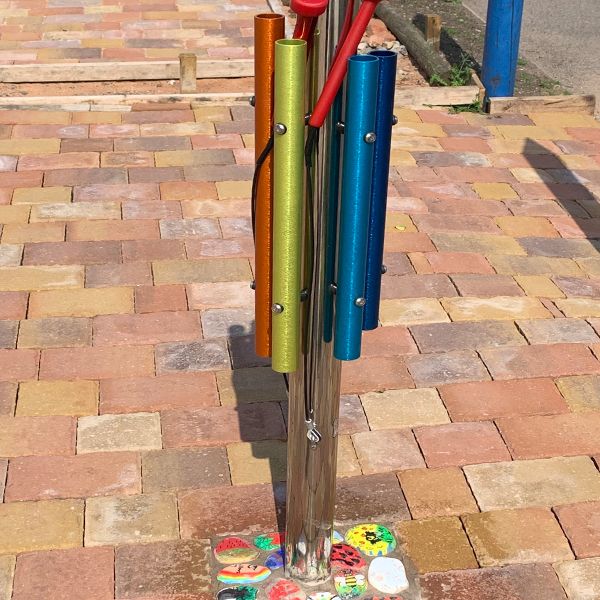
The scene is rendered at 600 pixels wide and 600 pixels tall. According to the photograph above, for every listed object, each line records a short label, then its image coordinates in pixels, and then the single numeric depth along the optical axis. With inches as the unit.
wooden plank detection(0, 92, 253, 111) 314.5
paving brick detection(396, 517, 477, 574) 147.0
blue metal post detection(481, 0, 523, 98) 327.0
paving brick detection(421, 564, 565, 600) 142.0
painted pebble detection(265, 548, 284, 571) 143.3
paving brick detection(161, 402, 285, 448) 172.7
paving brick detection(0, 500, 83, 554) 148.2
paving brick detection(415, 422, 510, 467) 169.6
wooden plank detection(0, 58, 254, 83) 340.8
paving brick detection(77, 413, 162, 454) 169.9
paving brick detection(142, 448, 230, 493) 162.1
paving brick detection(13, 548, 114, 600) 139.9
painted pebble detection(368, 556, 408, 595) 141.3
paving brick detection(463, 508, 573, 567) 148.9
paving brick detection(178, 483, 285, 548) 152.6
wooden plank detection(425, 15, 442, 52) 381.4
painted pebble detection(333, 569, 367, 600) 139.0
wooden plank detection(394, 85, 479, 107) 329.4
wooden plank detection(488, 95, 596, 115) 328.8
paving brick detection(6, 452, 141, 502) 159.0
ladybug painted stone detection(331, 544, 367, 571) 143.6
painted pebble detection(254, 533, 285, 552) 147.3
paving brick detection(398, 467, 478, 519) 158.1
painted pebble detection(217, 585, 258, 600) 138.6
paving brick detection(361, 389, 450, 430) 178.7
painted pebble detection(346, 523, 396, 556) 147.9
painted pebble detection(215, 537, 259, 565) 145.3
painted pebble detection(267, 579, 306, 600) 137.8
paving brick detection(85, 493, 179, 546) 150.3
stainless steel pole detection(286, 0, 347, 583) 112.3
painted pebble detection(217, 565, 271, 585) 141.3
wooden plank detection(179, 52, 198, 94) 330.6
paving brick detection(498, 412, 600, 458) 172.2
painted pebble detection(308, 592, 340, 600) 137.9
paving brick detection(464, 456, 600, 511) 160.7
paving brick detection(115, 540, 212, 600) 140.6
